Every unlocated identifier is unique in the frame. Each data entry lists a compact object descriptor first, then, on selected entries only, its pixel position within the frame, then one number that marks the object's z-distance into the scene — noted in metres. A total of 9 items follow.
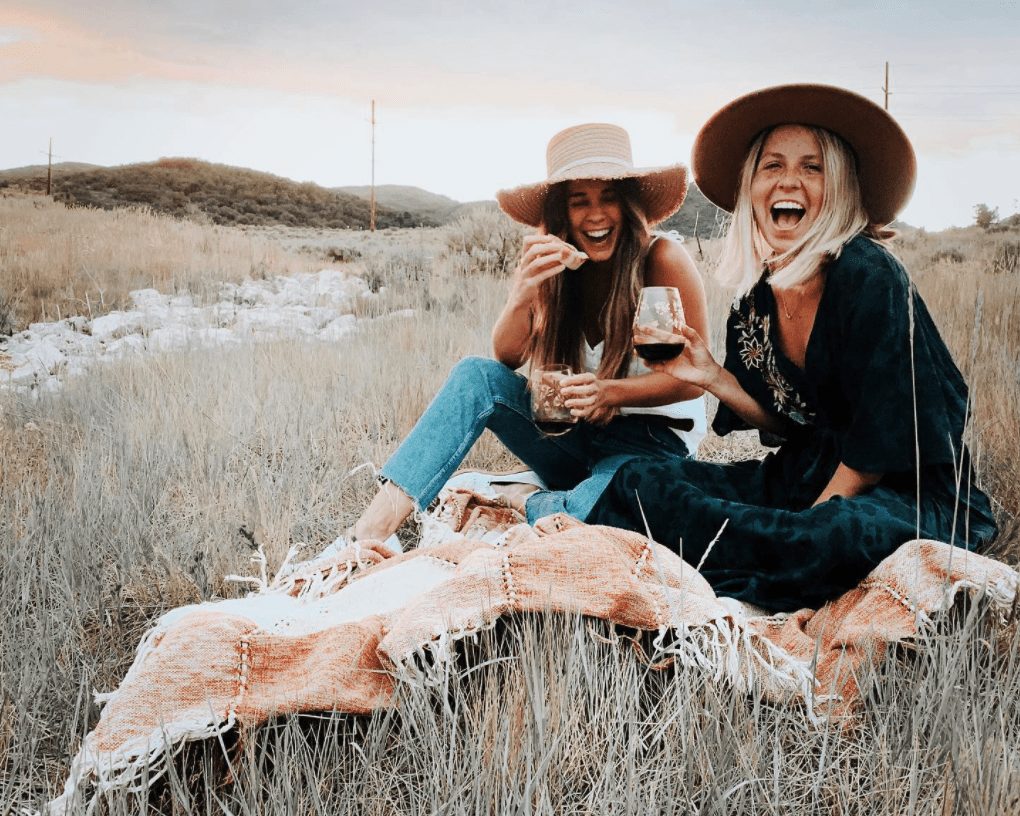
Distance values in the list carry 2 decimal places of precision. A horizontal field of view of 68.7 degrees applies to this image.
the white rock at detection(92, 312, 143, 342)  6.43
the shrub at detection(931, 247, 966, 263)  11.20
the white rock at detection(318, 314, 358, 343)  6.17
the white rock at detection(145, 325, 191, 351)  5.19
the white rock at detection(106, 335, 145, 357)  4.97
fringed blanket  1.29
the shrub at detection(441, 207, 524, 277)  8.73
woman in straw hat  2.52
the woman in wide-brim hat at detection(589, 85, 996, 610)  1.87
